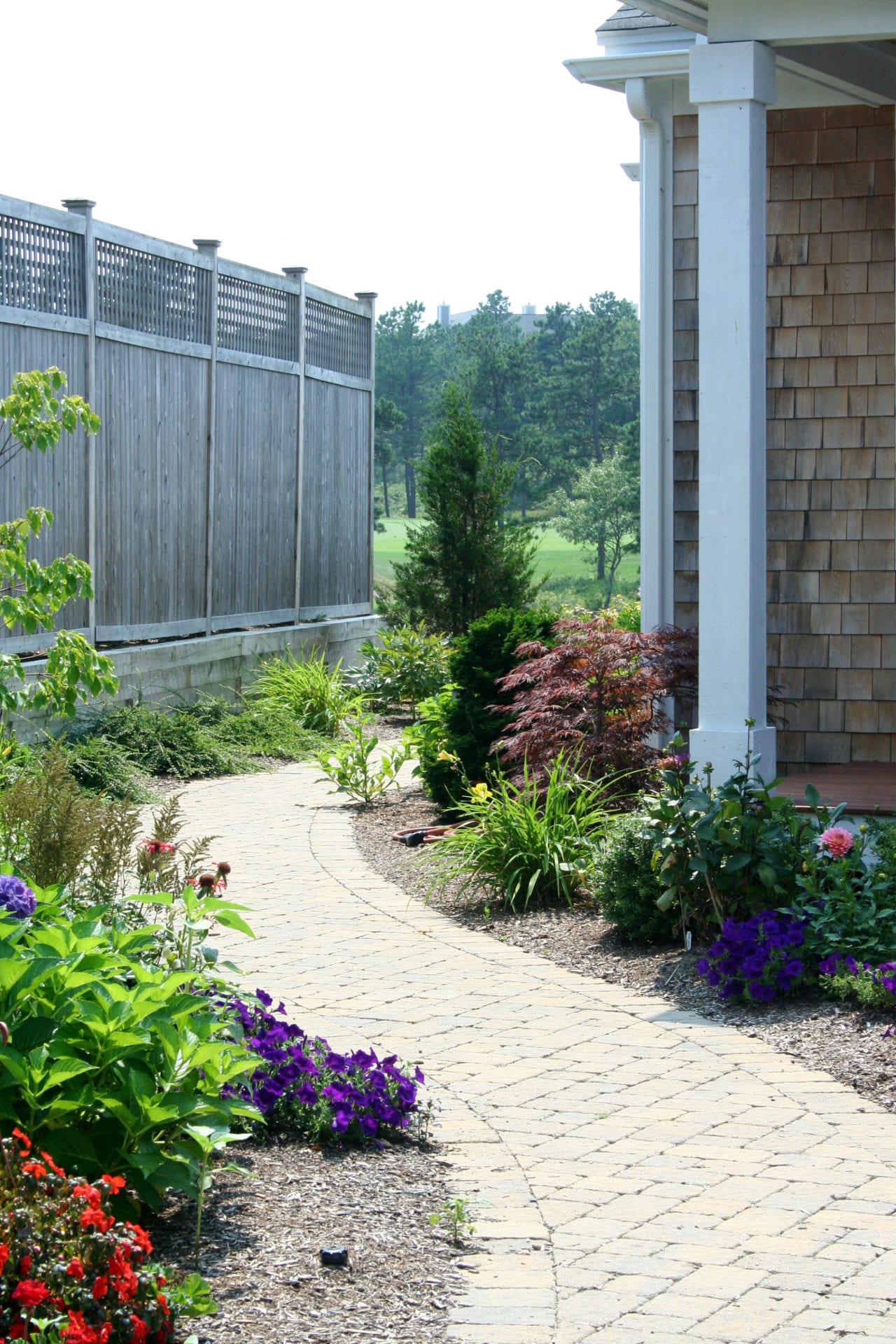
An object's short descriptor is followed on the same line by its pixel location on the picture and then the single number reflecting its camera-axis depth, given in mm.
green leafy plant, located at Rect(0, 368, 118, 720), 6324
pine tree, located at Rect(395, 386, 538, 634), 15141
